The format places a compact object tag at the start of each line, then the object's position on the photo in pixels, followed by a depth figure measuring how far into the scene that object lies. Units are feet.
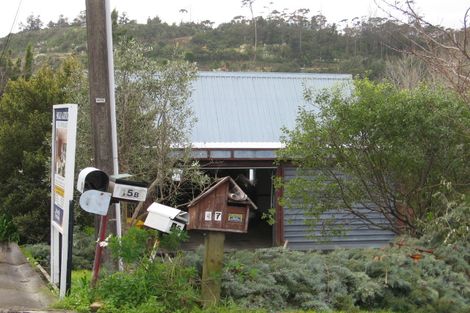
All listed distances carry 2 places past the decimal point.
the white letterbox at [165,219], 22.12
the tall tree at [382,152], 34.50
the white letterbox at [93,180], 22.25
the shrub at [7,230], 42.98
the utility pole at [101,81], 27.32
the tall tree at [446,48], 26.30
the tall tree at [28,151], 44.24
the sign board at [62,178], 23.97
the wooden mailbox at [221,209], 21.36
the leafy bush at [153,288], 21.11
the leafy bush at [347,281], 23.12
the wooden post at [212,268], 21.77
